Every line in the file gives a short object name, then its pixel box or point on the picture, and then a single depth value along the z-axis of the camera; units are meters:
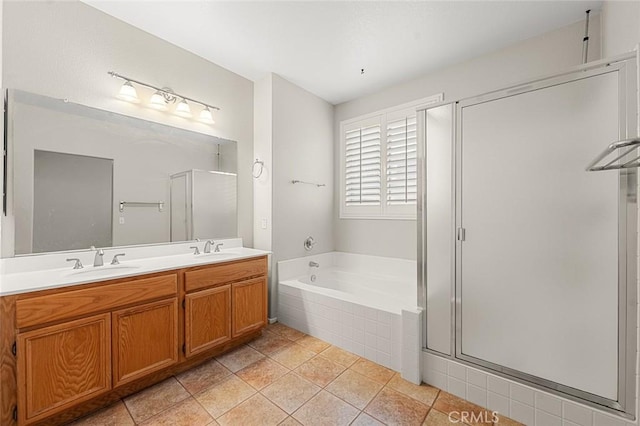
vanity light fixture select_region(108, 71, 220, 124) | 2.10
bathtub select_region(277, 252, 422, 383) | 1.98
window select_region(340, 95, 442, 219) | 3.05
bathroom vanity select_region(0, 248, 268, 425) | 1.33
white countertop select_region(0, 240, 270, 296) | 1.42
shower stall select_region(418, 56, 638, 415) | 1.33
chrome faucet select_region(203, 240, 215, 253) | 2.57
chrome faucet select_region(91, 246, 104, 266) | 1.87
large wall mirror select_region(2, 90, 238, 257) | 1.69
